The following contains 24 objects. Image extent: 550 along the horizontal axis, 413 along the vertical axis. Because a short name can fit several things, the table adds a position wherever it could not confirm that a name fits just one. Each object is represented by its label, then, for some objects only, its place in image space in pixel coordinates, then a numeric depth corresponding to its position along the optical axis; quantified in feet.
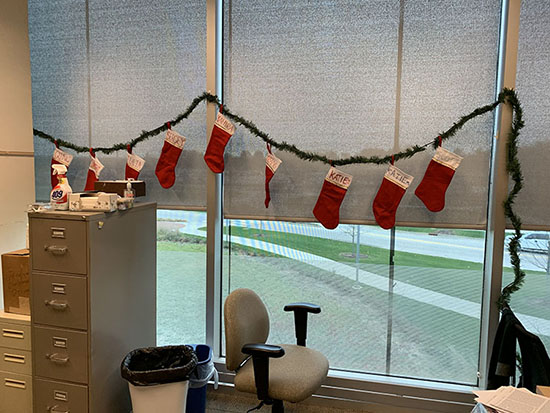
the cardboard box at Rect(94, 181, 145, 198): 7.55
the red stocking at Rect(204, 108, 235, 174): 8.59
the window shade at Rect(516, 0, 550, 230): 7.51
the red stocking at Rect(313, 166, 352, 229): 8.15
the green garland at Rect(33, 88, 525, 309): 7.52
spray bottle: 6.79
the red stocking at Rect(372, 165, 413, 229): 7.88
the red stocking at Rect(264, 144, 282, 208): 8.38
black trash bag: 6.45
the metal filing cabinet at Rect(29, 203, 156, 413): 6.44
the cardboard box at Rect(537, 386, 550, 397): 5.26
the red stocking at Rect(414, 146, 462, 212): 7.70
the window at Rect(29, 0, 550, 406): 7.90
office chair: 6.13
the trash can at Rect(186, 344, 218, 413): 7.58
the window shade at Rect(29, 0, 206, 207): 9.02
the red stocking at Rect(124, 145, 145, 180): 9.13
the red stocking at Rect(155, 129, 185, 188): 8.89
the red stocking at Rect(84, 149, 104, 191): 9.36
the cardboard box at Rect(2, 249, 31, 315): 7.23
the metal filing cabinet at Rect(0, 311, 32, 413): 7.09
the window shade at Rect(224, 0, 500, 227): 7.84
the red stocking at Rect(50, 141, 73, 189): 9.55
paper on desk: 4.86
